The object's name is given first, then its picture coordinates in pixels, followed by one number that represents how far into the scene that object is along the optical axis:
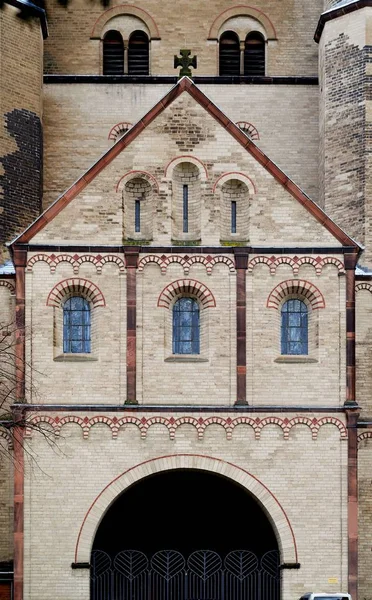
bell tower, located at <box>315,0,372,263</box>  46.16
